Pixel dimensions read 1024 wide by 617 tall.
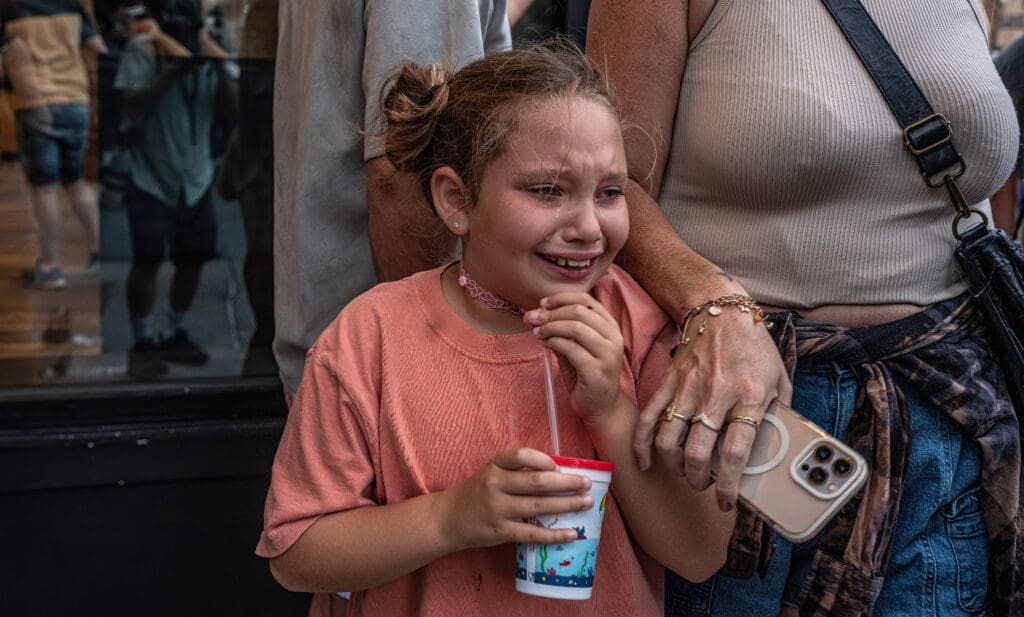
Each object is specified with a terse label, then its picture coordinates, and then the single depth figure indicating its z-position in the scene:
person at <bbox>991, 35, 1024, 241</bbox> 3.12
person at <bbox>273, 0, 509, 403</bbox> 1.75
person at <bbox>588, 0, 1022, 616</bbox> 1.48
